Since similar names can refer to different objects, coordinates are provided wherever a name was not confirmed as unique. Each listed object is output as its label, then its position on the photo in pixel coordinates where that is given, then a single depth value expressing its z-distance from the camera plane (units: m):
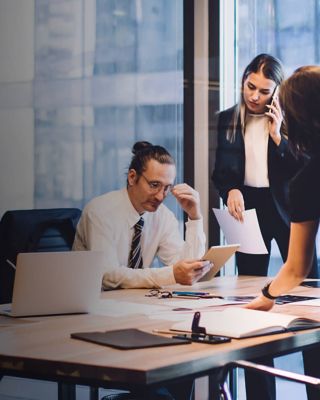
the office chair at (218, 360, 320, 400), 2.20
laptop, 2.98
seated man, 3.99
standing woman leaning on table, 3.32
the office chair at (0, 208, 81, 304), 3.78
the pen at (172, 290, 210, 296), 3.68
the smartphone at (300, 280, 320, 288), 4.23
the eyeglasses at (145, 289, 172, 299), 3.64
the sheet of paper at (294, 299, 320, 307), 3.38
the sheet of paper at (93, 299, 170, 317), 3.14
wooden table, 2.17
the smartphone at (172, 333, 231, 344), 2.52
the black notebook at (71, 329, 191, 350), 2.43
